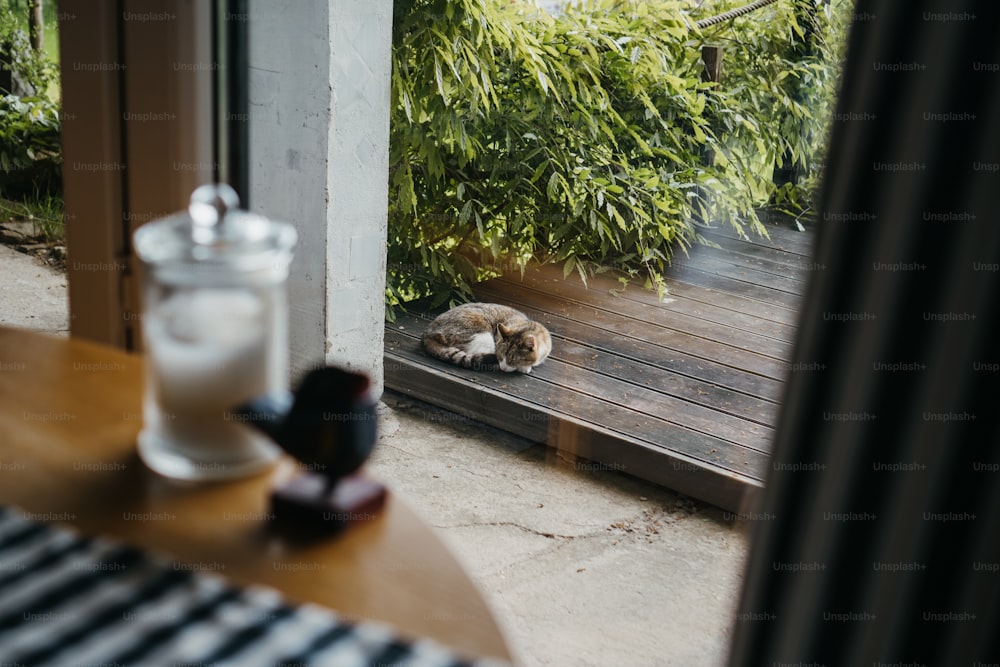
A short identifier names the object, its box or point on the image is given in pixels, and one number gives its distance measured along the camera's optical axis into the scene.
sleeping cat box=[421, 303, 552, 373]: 2.52
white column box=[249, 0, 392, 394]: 1.83
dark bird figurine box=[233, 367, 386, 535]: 0.60
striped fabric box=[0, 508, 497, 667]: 0.49
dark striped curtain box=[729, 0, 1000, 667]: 0.65
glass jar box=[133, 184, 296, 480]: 0.62
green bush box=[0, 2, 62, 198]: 1.41
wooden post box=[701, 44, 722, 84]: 2.46
